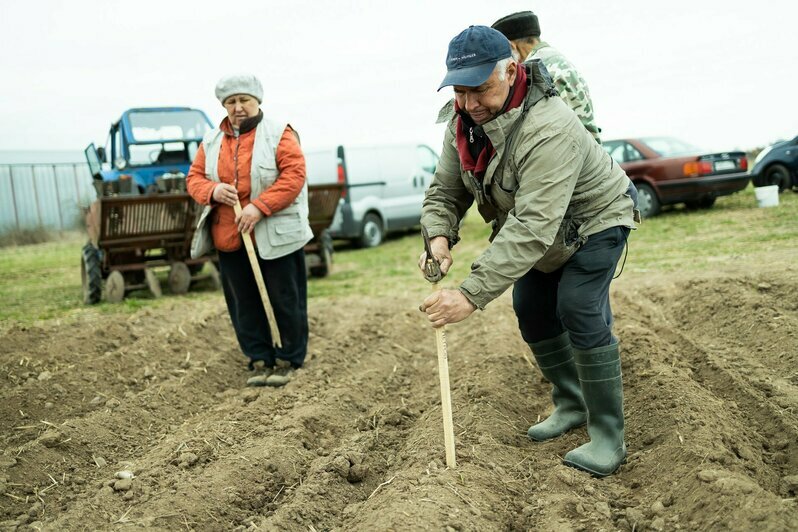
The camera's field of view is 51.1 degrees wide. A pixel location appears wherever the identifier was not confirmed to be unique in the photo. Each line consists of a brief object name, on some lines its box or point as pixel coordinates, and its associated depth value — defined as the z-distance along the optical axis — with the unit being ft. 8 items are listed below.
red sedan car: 46.06
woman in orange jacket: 17.22
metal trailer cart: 29.84
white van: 46.50
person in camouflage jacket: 13.37
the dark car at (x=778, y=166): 52.37
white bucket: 46.50
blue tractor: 36.91
